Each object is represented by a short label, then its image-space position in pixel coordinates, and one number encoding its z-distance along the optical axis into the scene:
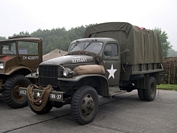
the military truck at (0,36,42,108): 6.86
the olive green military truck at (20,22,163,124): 5.18
